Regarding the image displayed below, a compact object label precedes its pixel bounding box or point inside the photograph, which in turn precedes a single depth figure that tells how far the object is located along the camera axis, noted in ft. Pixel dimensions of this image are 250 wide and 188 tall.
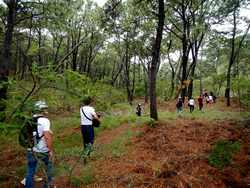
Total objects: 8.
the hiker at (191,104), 49.40
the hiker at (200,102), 52.53
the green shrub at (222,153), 17.94
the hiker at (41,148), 12.11
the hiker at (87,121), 17.45
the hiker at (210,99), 68.78
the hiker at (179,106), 46.89
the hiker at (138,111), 44.79
